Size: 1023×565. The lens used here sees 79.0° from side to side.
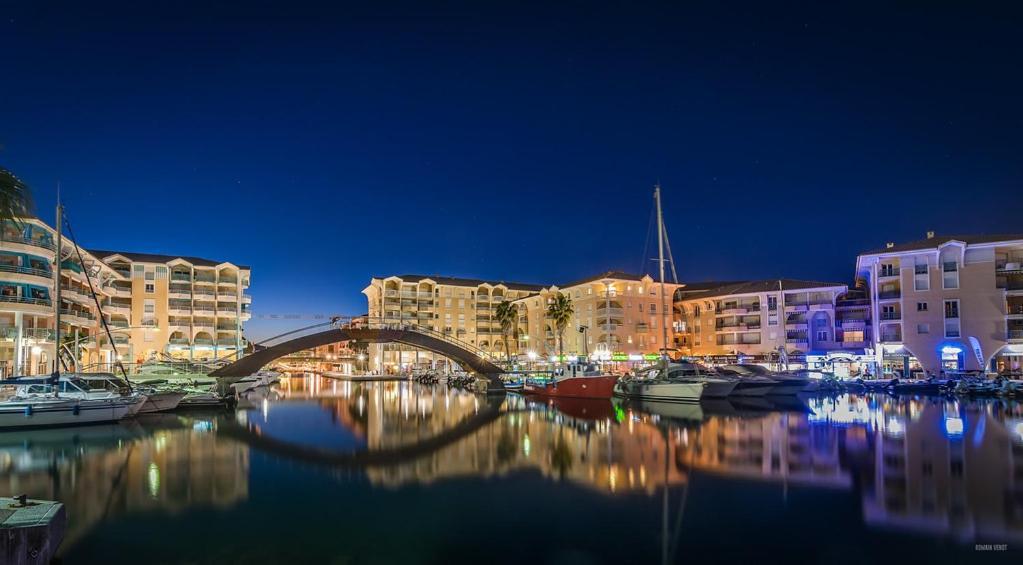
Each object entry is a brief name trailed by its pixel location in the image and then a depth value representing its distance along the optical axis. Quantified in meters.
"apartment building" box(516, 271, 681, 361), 82.94
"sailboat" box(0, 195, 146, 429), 29.59
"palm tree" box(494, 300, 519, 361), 79.44
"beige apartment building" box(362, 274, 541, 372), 102.25
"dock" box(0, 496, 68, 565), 9.27
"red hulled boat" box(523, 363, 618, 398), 51.94
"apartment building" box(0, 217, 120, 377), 42.41
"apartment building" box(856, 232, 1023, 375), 56.25
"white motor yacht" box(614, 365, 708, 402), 47.56
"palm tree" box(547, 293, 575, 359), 70.25
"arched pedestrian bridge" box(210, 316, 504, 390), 46.06
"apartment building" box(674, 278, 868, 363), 76.00
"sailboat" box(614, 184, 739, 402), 48.00
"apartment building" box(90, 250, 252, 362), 72.94
